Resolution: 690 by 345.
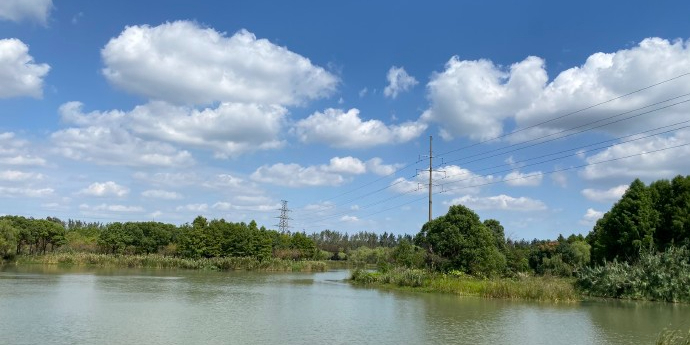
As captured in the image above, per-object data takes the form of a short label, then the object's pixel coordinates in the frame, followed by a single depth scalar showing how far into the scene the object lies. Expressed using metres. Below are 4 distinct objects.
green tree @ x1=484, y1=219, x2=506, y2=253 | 48.09
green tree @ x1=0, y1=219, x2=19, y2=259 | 57.16
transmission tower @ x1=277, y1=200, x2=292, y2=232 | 98.53
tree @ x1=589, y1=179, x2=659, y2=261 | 33.53
